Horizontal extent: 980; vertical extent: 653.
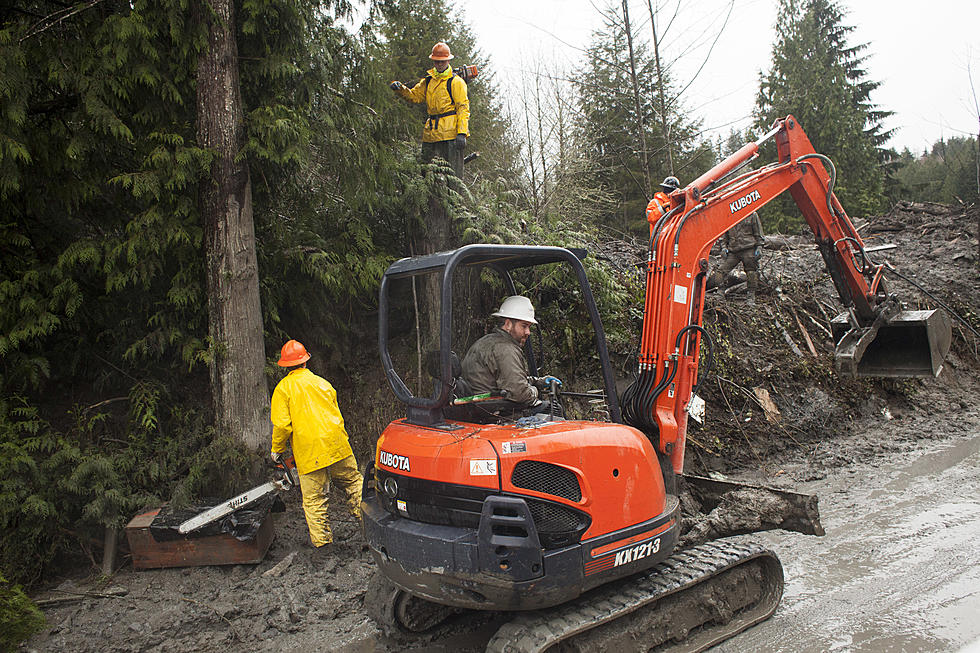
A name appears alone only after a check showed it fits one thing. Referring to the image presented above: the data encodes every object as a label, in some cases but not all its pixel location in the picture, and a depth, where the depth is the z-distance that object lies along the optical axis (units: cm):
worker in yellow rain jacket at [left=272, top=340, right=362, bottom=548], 528
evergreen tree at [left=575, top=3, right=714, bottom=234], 1051
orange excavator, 330
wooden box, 497
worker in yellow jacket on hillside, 727
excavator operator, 383
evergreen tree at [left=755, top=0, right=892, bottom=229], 2344
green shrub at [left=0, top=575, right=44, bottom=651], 390
